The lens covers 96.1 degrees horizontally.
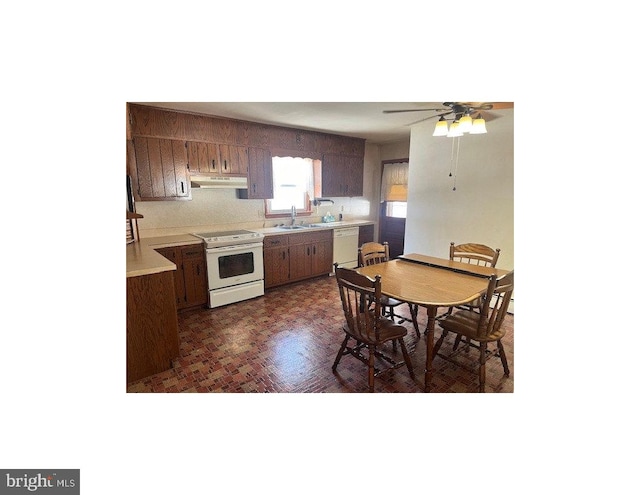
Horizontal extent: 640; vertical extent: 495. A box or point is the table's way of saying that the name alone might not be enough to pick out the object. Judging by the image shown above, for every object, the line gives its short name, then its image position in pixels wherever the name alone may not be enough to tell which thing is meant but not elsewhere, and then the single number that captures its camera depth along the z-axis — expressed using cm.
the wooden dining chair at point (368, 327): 163
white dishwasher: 427
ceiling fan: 155
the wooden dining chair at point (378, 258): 238
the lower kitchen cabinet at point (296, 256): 356
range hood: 318
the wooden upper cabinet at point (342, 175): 436
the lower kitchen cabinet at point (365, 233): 464
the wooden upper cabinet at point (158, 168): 279
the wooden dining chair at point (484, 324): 158
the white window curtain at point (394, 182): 480
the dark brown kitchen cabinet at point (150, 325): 178
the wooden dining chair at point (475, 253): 239
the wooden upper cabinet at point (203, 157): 311
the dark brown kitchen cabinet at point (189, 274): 286
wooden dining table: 165
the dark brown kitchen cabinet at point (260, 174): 357
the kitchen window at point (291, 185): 398
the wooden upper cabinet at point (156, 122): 274
